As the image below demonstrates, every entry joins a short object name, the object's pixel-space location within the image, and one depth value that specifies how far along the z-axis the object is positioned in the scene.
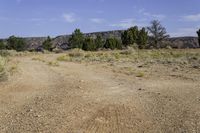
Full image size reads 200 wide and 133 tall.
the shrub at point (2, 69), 8.83
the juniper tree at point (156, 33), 42.43
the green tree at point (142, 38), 40.80
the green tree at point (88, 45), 37.80
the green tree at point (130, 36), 40.90
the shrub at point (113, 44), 40.11
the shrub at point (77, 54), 23.90
